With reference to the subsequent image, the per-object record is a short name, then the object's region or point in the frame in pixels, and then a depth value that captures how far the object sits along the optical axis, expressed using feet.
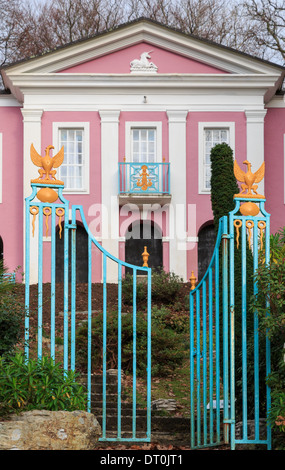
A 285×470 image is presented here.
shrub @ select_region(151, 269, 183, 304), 68.23
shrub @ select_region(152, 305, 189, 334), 59.31
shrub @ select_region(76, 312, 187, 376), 46.65
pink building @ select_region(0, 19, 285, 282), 84.58
